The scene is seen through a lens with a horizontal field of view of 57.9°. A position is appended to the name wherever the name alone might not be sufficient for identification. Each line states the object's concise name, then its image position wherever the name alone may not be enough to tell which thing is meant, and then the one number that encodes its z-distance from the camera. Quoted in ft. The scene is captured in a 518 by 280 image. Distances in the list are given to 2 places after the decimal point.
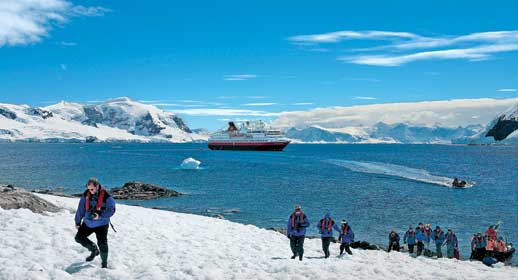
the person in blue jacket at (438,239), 81.46
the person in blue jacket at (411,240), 82.43
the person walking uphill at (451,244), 81.82
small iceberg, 344.28
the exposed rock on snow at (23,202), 57.93
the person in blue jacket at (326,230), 60.08
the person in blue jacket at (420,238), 80.18
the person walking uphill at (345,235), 64.80
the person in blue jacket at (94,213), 37.76
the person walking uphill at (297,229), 55.36
